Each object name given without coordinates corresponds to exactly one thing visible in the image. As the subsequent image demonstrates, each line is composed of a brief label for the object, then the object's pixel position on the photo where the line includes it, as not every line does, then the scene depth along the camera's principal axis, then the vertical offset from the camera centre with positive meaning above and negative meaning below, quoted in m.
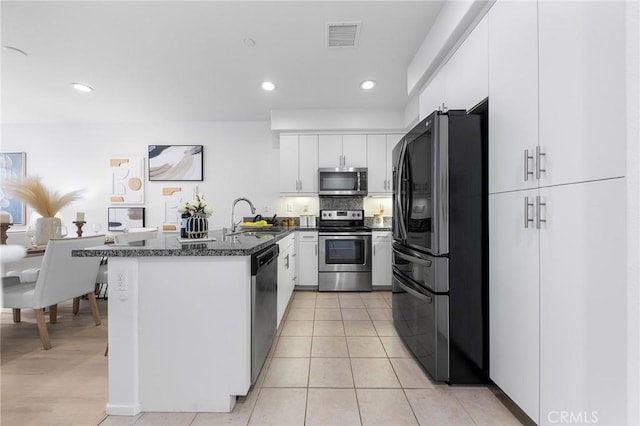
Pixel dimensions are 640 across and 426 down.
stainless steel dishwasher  1.68 -0.59
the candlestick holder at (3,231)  2.58 -0.15
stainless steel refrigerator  1.78 -0.20
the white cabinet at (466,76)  1.80 +1.01
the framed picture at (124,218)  4.85 -0.05
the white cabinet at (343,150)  4.45 +1.02
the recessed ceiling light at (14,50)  2.66 +1.55
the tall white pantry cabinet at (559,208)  1.01 +0.03
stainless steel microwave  4.36 +0.53
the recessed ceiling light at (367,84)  3.41 +1.59
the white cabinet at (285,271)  2.65 -0.61
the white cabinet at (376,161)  4.44 +0.85
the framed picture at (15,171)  4.81 +0.75
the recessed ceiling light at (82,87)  3.46 +1.57
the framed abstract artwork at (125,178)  4.87 +0.63
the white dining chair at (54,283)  2.36 -0.59
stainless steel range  4.17 -0.65
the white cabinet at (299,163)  4.46 +0.82
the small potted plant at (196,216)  2.02 +0.00
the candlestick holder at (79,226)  3.37 -0.13
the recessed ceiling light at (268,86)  3.43 +1.58
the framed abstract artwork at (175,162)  4.86 +0.90
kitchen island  1.55 -0.62
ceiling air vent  2.37 +1.57
